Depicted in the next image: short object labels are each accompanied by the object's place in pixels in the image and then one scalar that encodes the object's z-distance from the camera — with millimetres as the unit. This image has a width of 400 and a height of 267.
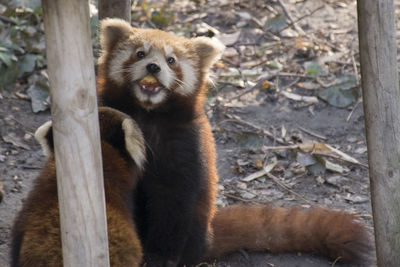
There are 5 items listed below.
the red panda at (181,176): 7426
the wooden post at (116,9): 9266
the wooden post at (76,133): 5047
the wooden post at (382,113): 6211
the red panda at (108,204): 5937
